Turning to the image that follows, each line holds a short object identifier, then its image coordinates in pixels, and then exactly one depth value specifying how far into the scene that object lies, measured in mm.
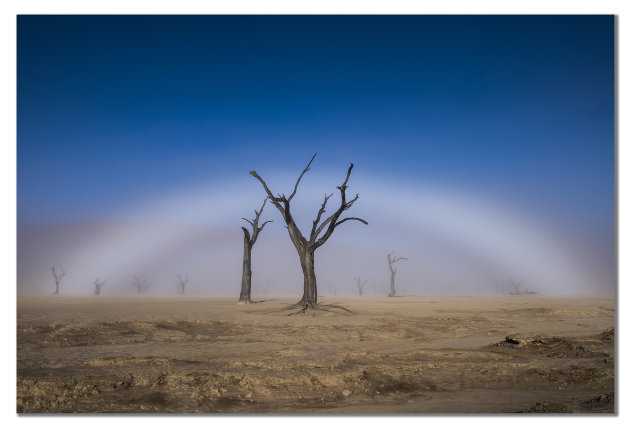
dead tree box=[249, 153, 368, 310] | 17533
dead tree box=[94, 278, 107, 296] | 57469
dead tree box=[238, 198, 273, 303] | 22859
